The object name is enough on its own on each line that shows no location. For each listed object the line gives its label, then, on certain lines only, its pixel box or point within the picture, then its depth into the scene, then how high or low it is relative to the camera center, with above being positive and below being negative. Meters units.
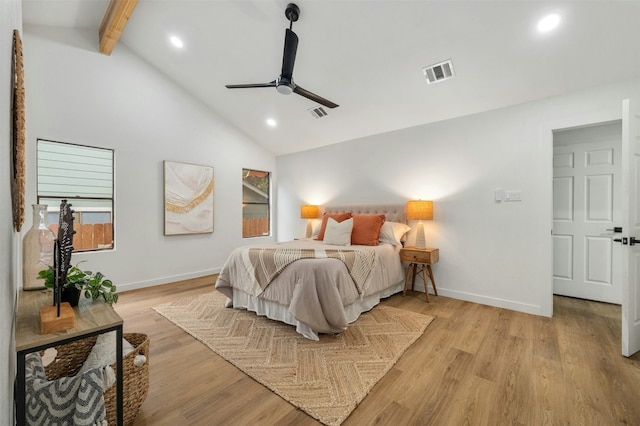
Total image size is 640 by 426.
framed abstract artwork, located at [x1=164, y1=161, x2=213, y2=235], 4.27 +0.22
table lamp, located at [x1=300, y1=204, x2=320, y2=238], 5.12 -0.01
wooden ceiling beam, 3.00 +2.28
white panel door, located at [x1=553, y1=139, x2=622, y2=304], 3.28 -0.09
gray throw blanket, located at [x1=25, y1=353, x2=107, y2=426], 1.08 -0.79
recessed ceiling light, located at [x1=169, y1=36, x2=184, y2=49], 3.52 +2.28
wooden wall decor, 1.04 +0.31
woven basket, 1.35 -0.89
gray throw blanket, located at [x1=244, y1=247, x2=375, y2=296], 2.66 -0.51
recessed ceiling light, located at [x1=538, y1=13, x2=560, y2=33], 2.19 +1.60
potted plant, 1.28 -0.38
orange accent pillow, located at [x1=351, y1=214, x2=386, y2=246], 3.60 -0.24
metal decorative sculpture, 1.10 -0.14
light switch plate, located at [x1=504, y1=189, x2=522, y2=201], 3.12 +0.20
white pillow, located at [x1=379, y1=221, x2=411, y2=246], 3.73 -0.29
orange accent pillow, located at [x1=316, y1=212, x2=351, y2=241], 4.13 -0.10
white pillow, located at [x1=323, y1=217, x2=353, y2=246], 3.65 -0.30
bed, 2.40 -0.70
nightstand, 3.43 -0.62
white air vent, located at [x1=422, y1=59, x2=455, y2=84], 2.86 +1.57
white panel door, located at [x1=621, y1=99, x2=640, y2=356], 2.11 -0.08
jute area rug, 1.70 -1.16
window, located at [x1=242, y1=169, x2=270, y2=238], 5.52 +0.18
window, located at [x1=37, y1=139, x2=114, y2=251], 3.33 +0.33
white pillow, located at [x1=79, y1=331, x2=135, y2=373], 1.39 -0.77
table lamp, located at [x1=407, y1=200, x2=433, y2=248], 3.57 -0.01
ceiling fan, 2.19 +1.28
